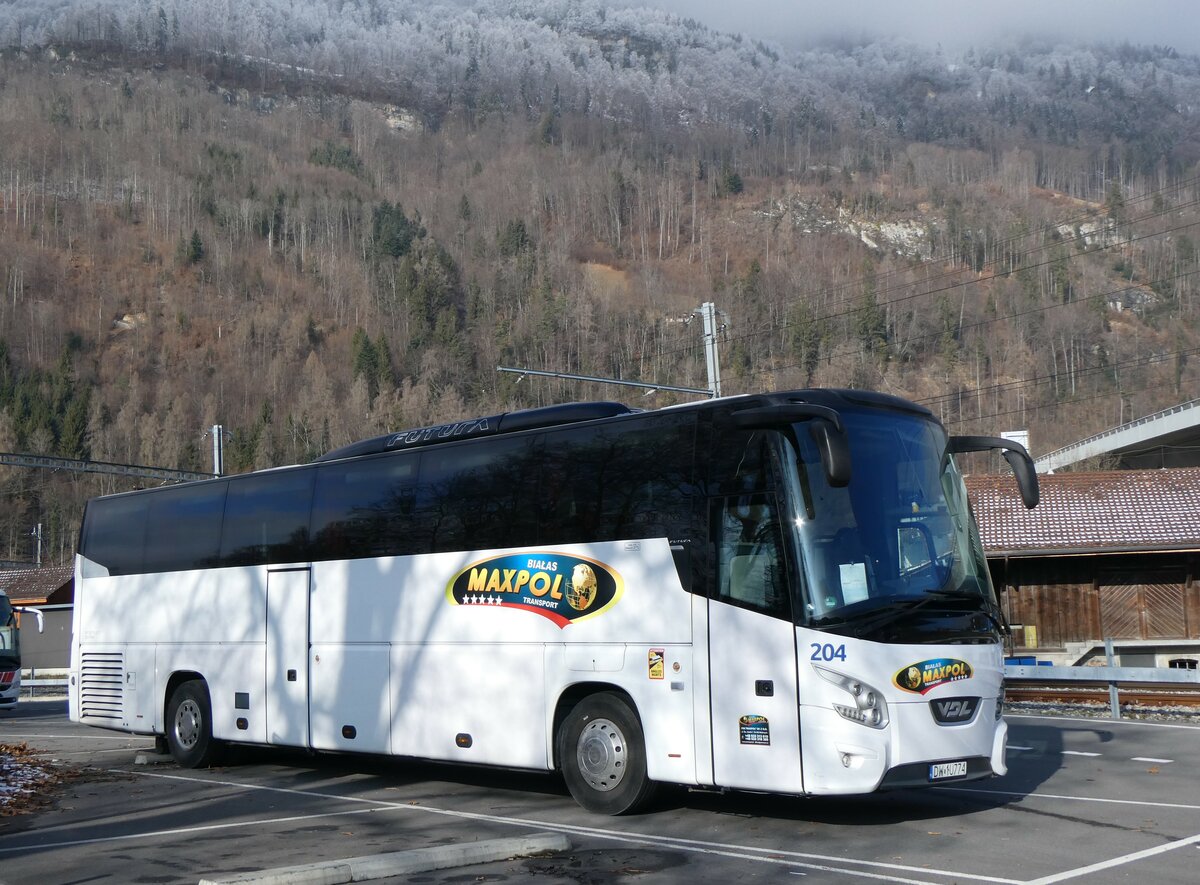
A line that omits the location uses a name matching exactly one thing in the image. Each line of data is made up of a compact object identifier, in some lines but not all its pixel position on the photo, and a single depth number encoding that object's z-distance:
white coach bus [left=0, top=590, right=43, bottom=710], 30.34
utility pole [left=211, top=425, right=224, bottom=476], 42.97
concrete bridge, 47.91
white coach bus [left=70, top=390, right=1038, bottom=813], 9.55
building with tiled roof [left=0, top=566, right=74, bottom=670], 53.53
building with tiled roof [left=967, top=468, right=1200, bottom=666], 33.50
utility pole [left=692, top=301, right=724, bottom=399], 27.62
